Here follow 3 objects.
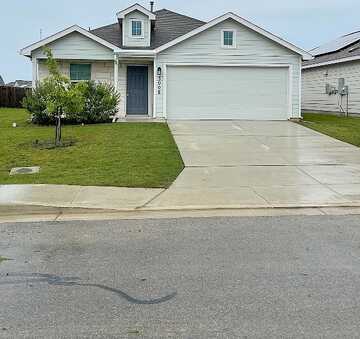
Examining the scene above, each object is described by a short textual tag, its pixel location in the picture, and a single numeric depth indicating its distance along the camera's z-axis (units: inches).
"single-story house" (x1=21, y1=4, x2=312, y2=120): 941.2
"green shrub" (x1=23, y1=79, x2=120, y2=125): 850.1
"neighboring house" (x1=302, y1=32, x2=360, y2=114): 1115.3
